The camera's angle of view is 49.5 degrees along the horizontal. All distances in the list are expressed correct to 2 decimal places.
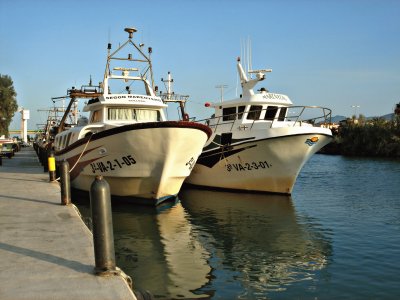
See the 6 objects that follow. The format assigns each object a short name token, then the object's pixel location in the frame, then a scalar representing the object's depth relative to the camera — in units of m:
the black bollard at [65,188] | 10.45
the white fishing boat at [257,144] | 17.50
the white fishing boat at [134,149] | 13.20
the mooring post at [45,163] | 19.84
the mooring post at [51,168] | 14.90
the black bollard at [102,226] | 5.42
